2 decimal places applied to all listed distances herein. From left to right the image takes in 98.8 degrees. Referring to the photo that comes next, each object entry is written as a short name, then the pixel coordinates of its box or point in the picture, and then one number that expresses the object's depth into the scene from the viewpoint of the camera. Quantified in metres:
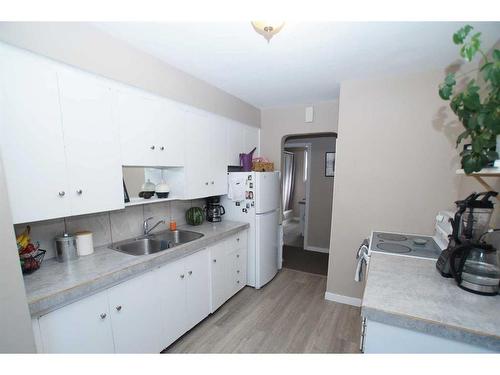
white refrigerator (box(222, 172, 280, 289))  2.68
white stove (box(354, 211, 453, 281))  1.65
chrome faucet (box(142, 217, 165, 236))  2.15
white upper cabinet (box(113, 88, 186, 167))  1.65
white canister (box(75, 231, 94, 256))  1.58
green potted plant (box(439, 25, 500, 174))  0.90
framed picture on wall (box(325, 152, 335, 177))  4.05
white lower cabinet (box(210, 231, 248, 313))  2.26
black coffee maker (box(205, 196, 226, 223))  2.76
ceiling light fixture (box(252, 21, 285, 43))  0.93
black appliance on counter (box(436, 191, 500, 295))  1.06
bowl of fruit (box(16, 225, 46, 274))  1.26
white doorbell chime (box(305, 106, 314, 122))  2.99
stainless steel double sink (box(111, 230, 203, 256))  1.92
